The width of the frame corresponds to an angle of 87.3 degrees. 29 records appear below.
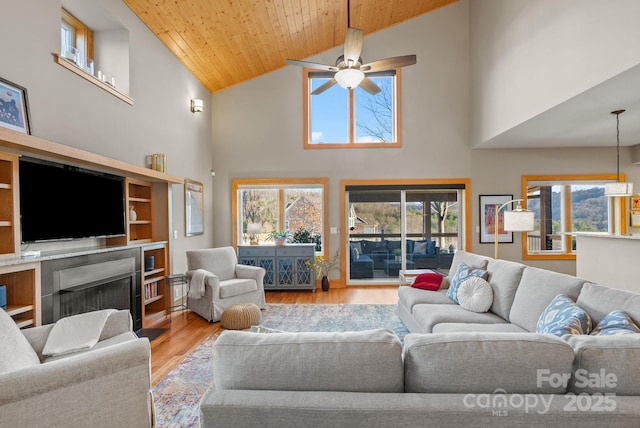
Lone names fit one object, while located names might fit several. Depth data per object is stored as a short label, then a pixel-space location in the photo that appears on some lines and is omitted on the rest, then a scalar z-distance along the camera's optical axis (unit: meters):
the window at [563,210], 5.97
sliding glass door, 6.32
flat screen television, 2.56
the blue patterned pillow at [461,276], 3.14
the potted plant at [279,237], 5.82
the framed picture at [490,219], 6.12
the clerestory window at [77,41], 3.26
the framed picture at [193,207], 5.20
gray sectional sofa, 1.01
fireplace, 2.61
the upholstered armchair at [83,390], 1.16
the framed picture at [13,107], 2.37
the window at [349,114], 6.30
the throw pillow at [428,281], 3.76
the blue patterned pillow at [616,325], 1.53
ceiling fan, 3.22
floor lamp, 4.05
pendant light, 3.77
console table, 5.78
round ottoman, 3.74
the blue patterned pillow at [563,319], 1.75
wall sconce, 5.31
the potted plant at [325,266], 5.93
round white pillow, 2.91
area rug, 2.20
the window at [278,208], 6.32
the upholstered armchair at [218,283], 4.09
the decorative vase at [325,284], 5.91
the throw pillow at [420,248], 6.36
